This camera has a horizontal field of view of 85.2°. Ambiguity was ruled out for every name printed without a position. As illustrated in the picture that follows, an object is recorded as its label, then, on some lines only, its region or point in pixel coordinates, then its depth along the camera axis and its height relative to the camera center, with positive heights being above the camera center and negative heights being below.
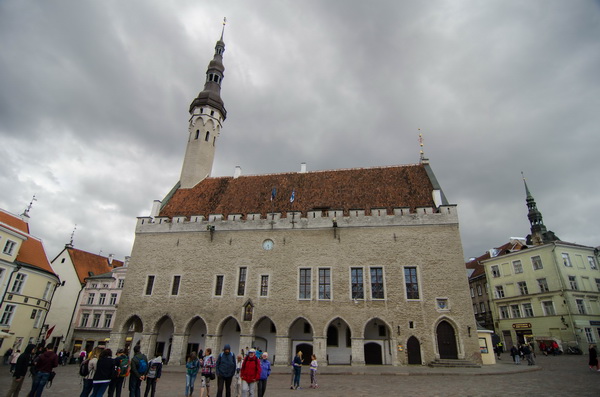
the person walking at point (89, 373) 7.27 -0.89
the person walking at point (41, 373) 7.96 -0.97
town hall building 18.97 +3.69
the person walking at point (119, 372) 7.70 -0.87
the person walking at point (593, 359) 14.29 -0.44
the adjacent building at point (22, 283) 22.33 +3.20
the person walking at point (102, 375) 7.07 -0.86
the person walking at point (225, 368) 7.96 -0.72
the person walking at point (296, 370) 11.36 -1.02
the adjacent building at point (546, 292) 27.38 +4.68
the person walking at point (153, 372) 8.58 -0.93
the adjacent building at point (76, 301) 30.91 +2.74
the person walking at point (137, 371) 7.86 -0.84
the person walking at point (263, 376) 8.99 -0.99
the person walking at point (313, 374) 11.77 -1.17
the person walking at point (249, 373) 7.60 -0.78
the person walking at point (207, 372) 8.84 -0.91
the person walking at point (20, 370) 8.26 -0.96
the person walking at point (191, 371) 9.32 -0.96
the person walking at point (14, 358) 17.37 -1.46
